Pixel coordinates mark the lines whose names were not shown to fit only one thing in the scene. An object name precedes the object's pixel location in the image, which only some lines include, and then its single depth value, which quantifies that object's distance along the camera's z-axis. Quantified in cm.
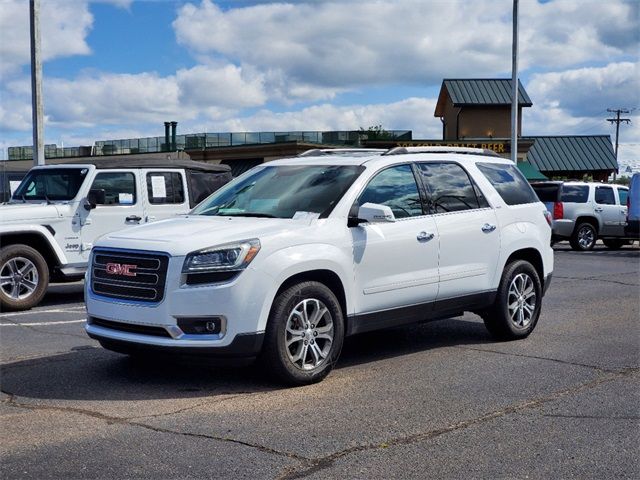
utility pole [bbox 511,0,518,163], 2724
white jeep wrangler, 1124
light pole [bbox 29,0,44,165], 1986
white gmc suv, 626
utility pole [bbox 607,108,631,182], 7262
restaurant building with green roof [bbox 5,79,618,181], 4162
